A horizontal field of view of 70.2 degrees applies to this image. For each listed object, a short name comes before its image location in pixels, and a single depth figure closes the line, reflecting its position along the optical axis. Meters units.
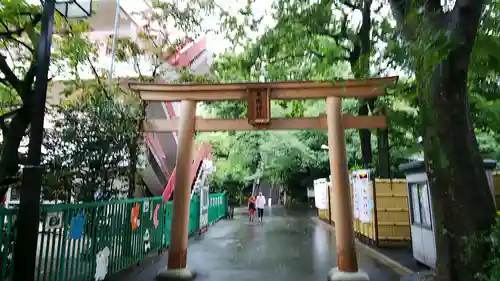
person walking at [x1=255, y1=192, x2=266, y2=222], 21.89
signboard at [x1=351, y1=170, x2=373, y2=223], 11.63
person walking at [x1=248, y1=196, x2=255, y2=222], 21.83
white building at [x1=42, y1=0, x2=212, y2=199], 12.14
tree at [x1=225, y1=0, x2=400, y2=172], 9.30
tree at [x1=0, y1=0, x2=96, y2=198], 5.41
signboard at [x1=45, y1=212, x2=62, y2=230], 5.25
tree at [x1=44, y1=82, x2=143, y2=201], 6.96
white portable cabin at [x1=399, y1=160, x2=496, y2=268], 7.80
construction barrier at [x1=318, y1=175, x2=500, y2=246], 11.08
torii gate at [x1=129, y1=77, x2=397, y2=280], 7.64
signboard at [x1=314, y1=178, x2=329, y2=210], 19.56
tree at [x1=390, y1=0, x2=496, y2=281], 4.62
